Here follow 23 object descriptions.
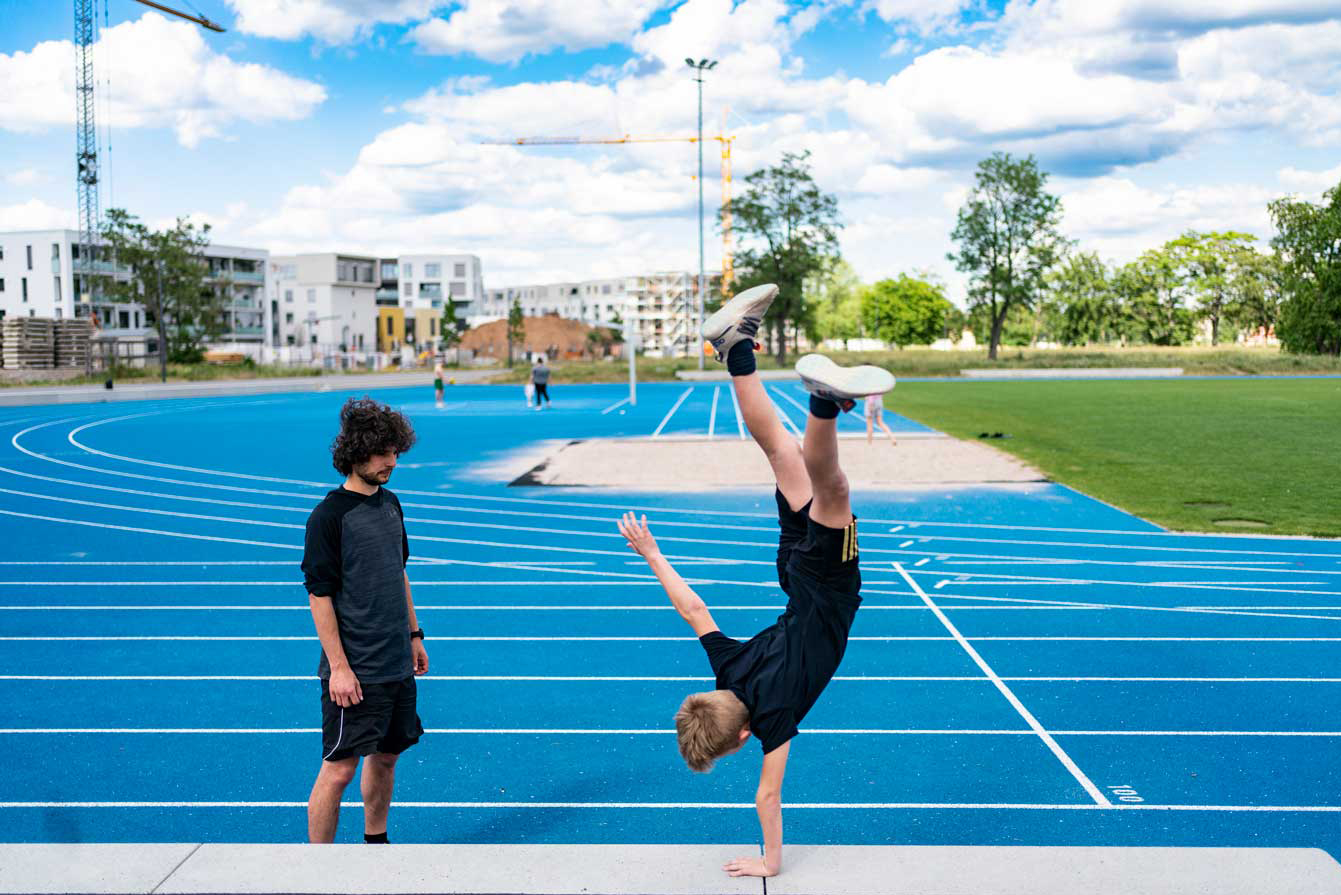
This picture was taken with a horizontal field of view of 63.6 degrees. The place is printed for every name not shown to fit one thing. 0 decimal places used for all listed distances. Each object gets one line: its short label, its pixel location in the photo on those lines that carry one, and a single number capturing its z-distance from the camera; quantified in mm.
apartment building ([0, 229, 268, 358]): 77875
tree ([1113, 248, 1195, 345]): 98375
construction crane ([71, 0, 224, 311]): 77125
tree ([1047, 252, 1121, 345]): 100125
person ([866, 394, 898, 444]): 20989
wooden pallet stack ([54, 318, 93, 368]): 56281
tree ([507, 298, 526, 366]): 98438
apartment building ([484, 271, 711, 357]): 193750
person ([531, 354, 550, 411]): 36281
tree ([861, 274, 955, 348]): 125625
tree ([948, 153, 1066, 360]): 73188
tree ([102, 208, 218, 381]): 62438
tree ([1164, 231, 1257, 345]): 96750
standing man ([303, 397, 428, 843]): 4008
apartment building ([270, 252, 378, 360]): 104938
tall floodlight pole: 66469
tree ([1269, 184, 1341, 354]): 67438
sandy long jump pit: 16484
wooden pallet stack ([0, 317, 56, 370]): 53750
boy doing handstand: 3350
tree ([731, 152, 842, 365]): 72312
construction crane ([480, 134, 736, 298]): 75875
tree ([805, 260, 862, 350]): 132125
